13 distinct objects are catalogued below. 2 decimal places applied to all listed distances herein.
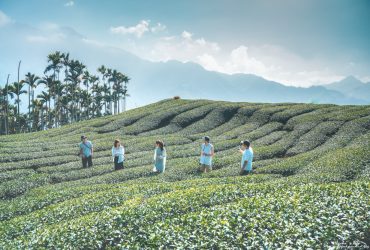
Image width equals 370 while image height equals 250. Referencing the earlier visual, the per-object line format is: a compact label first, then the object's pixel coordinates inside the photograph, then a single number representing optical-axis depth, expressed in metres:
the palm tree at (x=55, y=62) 97.56
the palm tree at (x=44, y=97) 106.62
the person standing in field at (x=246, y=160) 24.36
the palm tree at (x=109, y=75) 129.31
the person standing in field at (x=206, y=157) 28.45
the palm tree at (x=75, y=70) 103.25
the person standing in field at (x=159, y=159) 28.95
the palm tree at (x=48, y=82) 100.85
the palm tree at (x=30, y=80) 99.40
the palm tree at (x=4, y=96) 89.61
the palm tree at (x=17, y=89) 94.64
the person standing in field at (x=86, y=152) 34.53
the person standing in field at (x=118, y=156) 32.02
